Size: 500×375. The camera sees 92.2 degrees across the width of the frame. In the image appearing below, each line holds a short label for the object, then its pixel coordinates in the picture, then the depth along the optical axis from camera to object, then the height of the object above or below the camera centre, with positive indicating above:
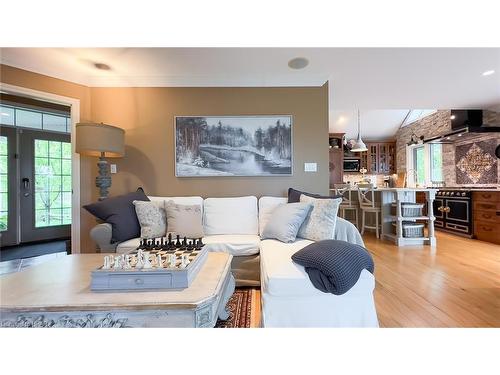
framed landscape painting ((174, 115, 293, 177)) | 3.00 +0.54
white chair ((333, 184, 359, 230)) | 4.90 -0.37
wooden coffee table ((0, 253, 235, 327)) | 1.00 -0.49
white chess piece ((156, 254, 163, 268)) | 1.21 -0.37
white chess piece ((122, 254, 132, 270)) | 1.20 -0.38
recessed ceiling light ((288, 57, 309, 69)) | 2.57 +1.38
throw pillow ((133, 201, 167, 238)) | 2.27 -0.28
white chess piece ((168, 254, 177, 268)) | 1.22 -0.37
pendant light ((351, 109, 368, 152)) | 6.13 +1.05
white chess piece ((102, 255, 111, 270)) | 1.20 -0.37
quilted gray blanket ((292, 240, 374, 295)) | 1.34 -0.45
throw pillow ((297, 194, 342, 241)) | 2.12 -0.30
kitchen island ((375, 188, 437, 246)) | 3.77 -0.49
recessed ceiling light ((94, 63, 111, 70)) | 2.69 +1.41
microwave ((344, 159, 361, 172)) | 7.62 +0.71
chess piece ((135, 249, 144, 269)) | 1.20 -0.36
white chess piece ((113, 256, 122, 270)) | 1.20 -0.38
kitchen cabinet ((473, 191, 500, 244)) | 3.81 -0.50
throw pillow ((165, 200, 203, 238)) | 2.32 -0.30
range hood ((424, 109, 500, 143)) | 4.32 +1.19
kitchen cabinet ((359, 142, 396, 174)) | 7.62 +0.92
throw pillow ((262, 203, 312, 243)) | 2.12 -0.31
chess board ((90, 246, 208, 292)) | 1.14 -0.42
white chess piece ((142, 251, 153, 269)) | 1.19 -0.37
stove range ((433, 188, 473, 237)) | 4.30 -0.47
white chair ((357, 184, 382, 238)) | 4.32 -0.32
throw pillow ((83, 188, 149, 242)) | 2.17 -0.24
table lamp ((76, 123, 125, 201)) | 2.38 +0.48
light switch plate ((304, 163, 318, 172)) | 3.05 +0.26
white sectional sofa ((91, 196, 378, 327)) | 1.41 -0.53
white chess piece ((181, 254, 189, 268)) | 1.23 -0.37
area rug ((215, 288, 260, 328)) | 1.61 -0.91
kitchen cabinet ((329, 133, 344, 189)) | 6.93 +0.74
